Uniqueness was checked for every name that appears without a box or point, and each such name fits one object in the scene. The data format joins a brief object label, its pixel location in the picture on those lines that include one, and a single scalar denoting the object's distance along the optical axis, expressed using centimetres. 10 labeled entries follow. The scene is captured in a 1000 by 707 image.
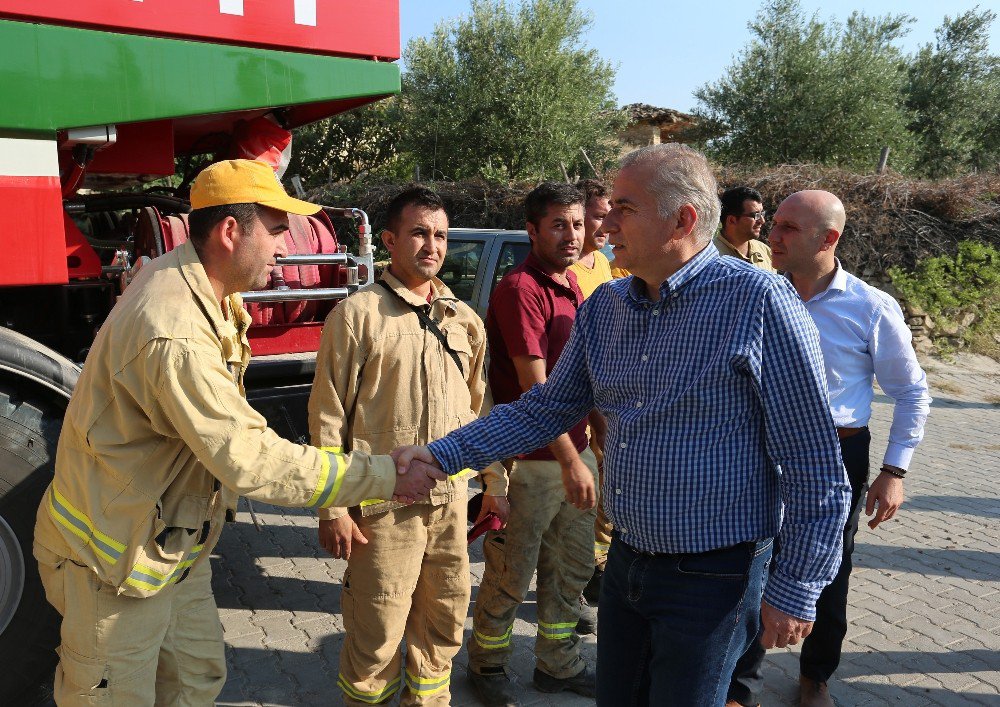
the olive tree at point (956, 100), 2277
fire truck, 282
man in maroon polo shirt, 337
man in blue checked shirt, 192
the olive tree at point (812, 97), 1972
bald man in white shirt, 312
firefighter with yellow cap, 205
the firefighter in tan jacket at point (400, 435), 289
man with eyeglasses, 521
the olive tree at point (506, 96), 2045
